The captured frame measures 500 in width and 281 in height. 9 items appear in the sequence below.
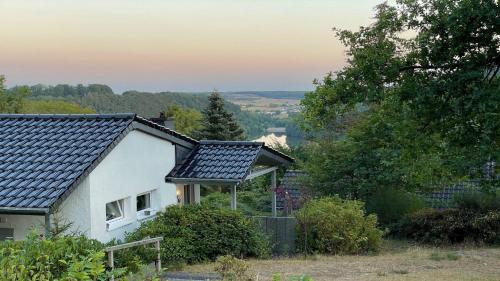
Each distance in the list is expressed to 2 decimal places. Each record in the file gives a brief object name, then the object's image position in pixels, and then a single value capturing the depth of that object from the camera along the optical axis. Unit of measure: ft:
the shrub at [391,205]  73.00
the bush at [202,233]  46.93
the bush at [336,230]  55.31
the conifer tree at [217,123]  170.91
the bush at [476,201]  66.39
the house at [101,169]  43.29
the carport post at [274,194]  70.24
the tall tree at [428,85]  39.22
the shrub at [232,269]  23.98
